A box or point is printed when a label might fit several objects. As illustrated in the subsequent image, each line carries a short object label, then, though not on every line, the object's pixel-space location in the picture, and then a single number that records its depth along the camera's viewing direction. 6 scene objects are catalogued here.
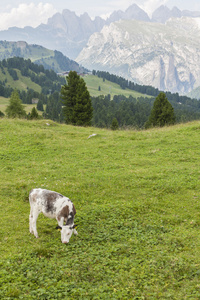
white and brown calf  10.09
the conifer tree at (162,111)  57.53
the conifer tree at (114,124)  75.30
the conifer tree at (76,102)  50.97
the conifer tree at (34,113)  62.03
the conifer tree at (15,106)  78.75
